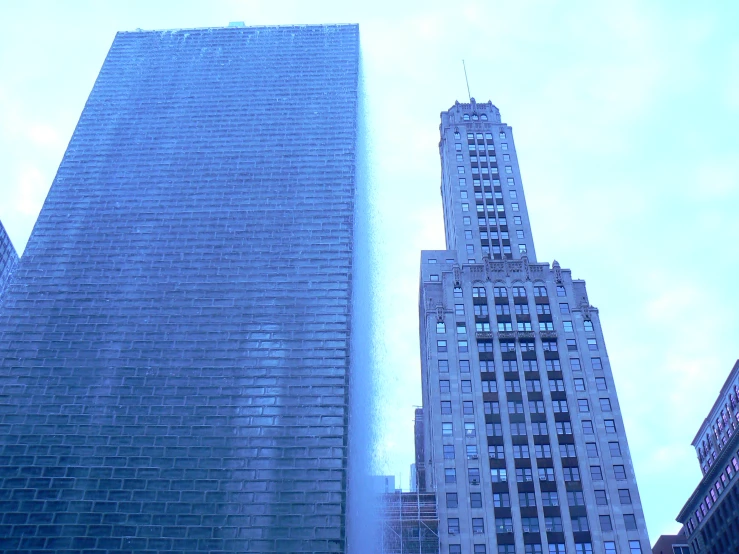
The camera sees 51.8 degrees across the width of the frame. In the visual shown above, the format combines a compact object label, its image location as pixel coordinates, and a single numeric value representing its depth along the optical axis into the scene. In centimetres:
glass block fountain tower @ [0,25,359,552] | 6494
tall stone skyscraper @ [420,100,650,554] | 7981
